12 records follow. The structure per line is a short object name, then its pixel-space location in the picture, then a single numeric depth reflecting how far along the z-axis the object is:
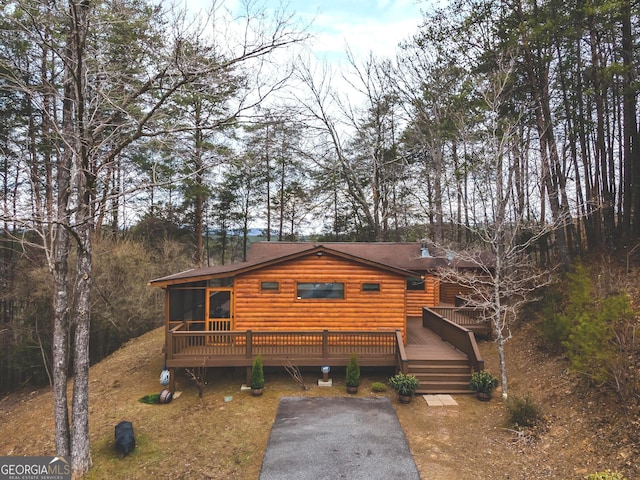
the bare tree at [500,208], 9.39
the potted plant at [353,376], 10.09
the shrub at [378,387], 10.21
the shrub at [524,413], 7.68
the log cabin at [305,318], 10.73
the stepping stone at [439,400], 9.21
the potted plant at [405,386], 9.31
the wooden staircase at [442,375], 9.90
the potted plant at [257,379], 9.95
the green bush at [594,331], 7.07
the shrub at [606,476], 5.16
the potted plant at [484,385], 9.38
